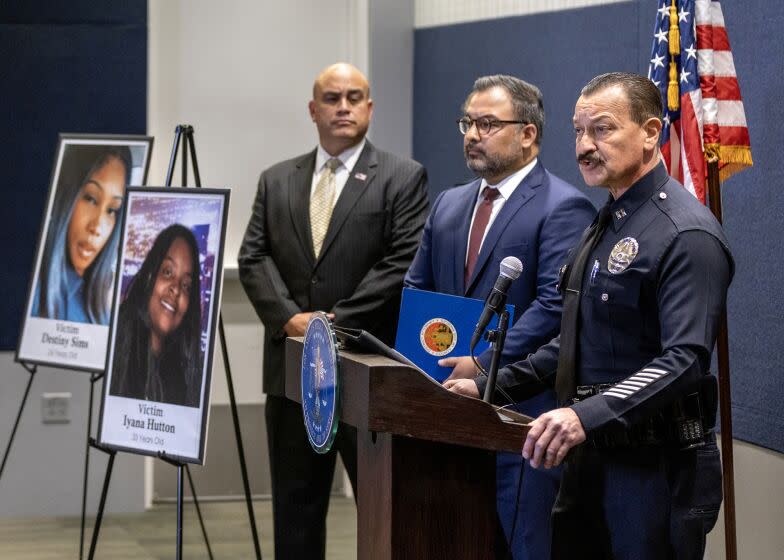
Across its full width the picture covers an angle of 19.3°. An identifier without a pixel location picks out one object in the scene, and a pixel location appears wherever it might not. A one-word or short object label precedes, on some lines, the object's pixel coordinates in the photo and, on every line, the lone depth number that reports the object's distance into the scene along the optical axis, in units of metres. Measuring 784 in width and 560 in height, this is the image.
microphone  4.67
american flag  6.28
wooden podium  4.32
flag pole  6.14
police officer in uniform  4.31
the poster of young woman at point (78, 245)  9.13
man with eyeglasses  6.16
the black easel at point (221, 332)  7.86
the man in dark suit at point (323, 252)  7.87
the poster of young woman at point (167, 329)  7.16
